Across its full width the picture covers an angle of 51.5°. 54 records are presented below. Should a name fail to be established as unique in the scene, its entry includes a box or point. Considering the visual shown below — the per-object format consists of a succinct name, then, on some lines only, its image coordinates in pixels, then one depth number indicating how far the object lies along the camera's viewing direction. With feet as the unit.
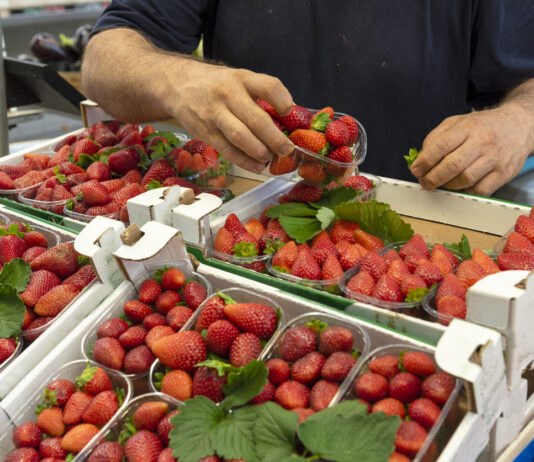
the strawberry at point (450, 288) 3.67
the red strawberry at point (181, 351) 3.39
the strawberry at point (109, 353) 3.58
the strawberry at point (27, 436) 3.22
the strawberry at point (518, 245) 4.17
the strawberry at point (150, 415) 3.14
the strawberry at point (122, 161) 6.24
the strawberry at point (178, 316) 3.74
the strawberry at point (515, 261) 4.01
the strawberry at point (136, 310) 3.92
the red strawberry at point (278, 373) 3.21
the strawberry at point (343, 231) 4.80
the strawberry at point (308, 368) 3.17
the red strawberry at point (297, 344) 3.32
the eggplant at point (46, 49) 13.91
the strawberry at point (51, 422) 3.28
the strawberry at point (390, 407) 2.89
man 5.57
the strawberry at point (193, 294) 3.92
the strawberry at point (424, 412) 2.83
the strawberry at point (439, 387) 2.93
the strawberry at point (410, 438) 2.73
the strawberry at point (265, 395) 3.10
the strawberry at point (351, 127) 5.11
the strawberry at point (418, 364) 3.06
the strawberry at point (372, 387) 3.00
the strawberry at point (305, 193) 5.34
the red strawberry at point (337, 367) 3.12
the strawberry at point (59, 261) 4.53
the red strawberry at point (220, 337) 3.43
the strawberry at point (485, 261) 3.96
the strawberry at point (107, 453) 2.98
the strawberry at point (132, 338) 3.68
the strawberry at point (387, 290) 3.83
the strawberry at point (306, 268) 4.28
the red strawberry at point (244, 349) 3.34
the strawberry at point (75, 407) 3.28
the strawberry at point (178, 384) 3.26
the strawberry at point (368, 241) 4.67
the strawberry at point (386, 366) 3.11
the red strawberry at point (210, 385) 3.21
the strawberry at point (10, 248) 4.78
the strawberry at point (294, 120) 4.89
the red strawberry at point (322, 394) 3.01
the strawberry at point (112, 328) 3.78
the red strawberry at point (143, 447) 2.97
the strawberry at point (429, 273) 3.92
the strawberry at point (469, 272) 3.83
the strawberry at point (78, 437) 3.12
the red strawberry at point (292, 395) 3.05
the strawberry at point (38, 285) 4.20
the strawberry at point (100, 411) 3.25
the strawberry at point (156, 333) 3.61
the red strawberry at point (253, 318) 3.52
